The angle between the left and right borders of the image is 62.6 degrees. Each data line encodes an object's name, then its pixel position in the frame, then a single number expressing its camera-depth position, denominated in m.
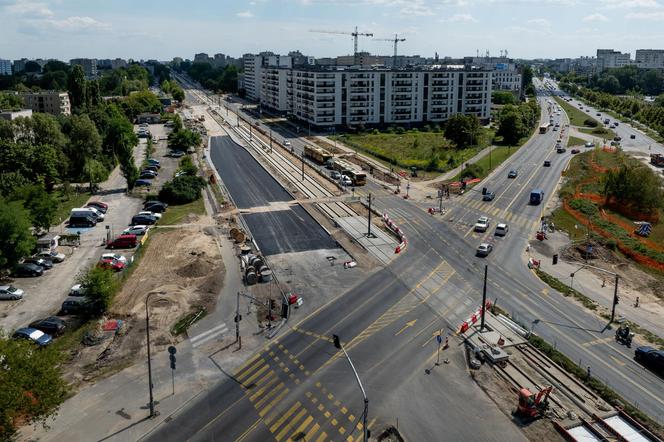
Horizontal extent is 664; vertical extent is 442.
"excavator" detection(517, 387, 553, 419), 30.97
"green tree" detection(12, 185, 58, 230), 59.62
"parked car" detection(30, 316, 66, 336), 40.09
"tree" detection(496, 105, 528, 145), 125.31
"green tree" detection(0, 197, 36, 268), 47.50
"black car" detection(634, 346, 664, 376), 35.81
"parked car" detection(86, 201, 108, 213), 71.20
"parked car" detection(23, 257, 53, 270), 52.00
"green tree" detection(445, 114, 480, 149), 114.50
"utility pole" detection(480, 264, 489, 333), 40.64
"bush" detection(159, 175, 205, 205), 75.94
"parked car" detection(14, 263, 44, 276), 50.38
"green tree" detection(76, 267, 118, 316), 42.16
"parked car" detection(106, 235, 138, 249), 58.53
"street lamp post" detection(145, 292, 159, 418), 30.94
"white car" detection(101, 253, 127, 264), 52.97
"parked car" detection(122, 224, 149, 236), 62.41
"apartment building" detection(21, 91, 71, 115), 143.50
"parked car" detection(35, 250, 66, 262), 53.72
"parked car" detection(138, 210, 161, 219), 68.00
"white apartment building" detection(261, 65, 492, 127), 142.12
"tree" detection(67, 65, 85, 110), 127.12
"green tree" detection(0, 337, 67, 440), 25.64
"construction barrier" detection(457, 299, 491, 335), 40.53
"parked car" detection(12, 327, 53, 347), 38.31
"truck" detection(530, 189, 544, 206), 77.50
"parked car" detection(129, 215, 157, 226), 66.75
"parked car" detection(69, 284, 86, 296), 45.53
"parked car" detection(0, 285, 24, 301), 45.66
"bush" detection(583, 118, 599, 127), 160.32
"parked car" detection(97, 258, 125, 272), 51.34
